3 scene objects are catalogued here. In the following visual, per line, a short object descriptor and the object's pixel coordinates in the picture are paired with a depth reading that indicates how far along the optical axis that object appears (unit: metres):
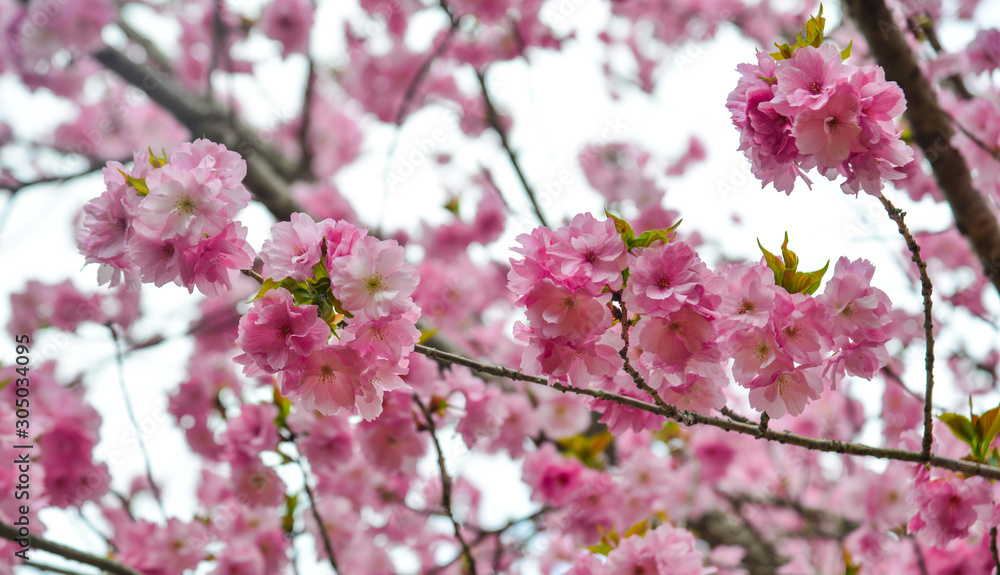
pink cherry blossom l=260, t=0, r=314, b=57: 3.35
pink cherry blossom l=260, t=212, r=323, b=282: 1.21
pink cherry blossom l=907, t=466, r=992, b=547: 1.29
